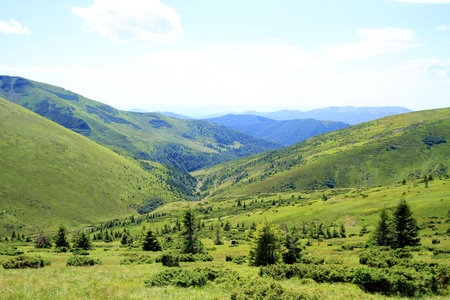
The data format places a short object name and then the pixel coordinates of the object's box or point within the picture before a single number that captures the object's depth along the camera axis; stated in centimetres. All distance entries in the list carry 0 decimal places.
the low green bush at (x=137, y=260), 3817
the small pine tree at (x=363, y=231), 8199
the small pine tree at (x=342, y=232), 8288
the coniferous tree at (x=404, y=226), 4700
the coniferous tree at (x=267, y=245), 3788
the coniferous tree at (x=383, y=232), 4981
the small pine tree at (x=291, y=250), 3881
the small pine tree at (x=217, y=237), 7862
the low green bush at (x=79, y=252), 4939
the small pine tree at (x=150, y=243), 6166
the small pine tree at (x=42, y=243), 6071
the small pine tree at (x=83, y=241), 6330
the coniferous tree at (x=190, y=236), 5254
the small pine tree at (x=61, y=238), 6425
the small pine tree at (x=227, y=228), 11944
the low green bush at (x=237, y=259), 4280
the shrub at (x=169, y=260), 3722
